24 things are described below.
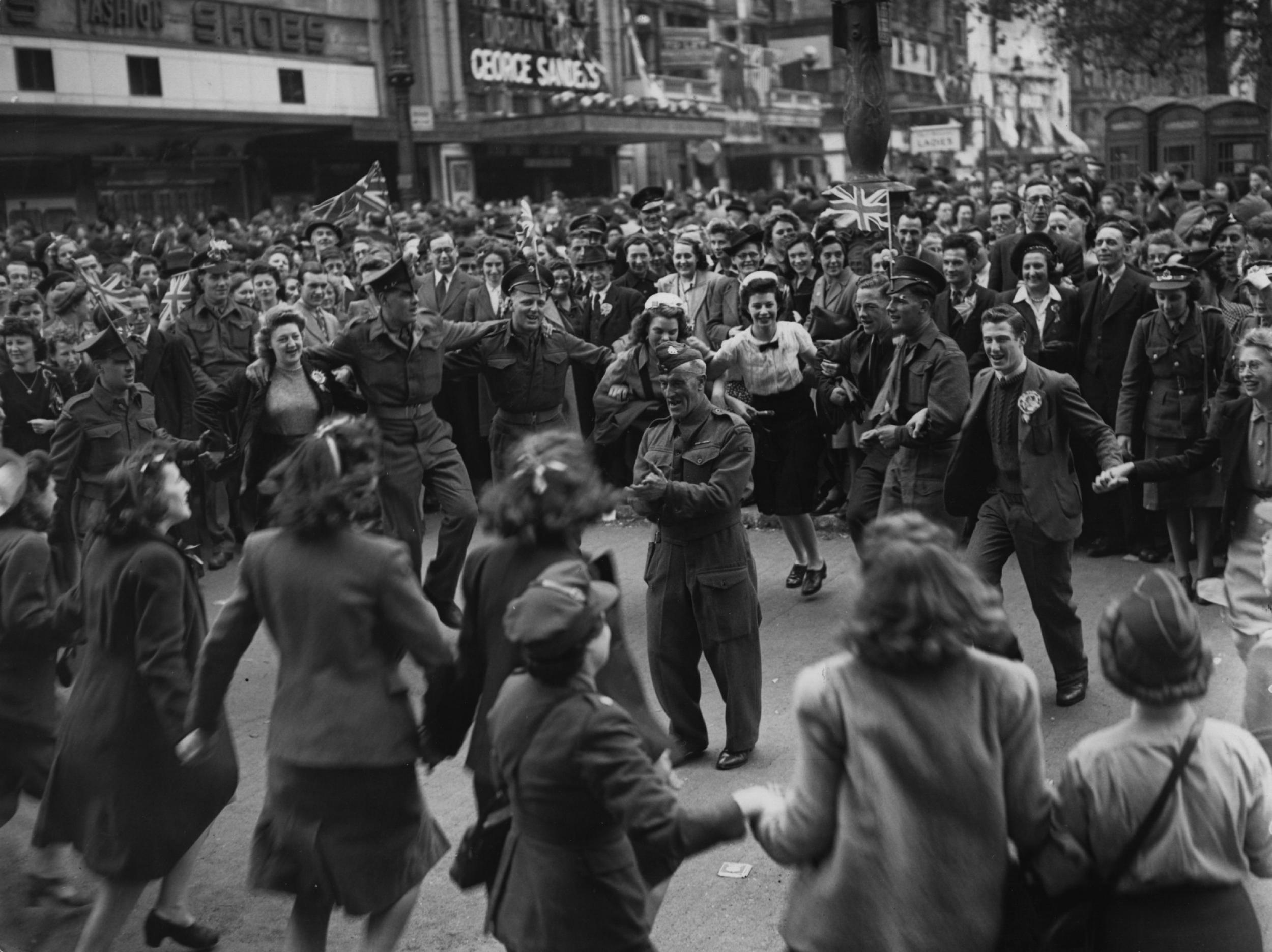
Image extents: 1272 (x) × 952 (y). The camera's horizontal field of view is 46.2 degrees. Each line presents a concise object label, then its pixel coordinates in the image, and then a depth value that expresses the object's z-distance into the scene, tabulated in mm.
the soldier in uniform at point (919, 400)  7223
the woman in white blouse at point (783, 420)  8656
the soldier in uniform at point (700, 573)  6148
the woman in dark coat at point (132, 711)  4555
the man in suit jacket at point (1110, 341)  9242
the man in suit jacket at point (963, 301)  9281
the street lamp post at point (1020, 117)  66644
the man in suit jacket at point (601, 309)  11500
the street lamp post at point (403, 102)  21594
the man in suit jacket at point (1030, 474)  6598
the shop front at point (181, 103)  28969
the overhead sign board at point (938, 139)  22750
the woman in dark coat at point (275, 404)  8617
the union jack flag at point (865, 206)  10953
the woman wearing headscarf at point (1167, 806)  3129
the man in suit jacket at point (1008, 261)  10445
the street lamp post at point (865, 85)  11391
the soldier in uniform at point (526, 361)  8680
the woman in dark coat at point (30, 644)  4953
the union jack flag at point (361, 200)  11750
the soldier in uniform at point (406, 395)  8070
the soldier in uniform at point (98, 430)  8555
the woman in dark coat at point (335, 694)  4105
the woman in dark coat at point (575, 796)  3309
